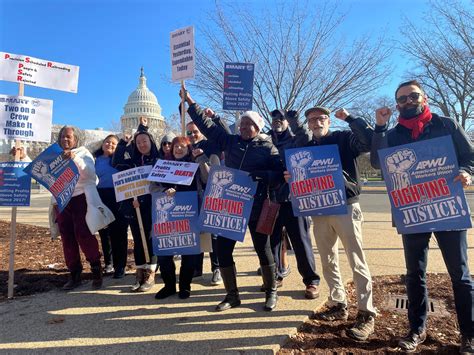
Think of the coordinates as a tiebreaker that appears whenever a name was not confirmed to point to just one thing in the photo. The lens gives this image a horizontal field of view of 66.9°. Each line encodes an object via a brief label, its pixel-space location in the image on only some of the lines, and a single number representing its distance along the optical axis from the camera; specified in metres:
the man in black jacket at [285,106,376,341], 3.27
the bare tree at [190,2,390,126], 11.25
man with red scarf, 2.86
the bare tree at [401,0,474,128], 10.33
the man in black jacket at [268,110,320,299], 4.16
